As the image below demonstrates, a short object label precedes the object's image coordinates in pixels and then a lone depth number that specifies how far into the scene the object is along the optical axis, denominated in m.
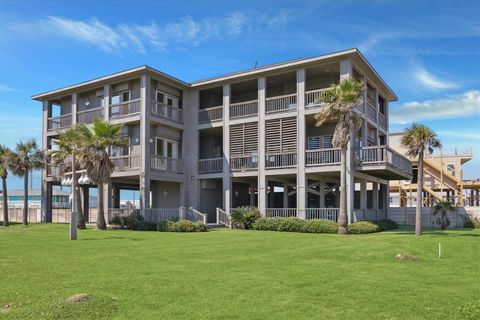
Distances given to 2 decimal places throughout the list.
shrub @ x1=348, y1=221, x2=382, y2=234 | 23.58
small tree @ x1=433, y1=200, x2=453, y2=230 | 28.19
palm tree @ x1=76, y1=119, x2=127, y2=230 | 25.55
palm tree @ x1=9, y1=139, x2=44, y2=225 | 33.19
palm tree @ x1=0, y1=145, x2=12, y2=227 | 33.22
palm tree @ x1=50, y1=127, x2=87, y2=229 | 25.66
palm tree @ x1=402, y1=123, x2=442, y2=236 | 22.58
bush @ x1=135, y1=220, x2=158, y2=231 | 26.78
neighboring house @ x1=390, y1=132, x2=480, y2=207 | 40.78
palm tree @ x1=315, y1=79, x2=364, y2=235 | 22.95
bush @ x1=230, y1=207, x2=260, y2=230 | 27.20
